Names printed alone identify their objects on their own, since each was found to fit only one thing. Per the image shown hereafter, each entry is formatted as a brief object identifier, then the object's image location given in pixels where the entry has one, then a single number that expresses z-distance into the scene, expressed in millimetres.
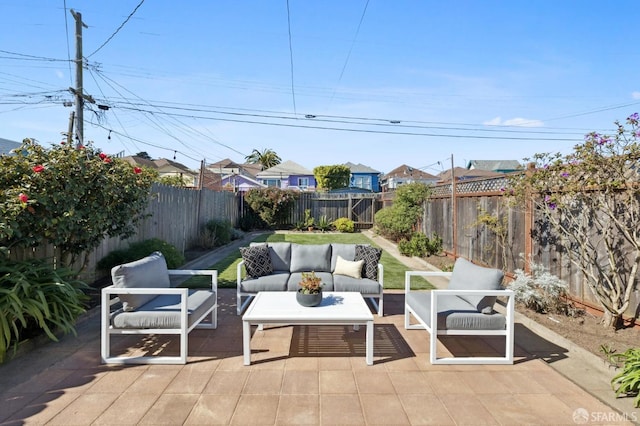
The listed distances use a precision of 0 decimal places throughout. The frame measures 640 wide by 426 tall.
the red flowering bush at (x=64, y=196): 3764
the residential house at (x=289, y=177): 36906
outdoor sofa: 4816
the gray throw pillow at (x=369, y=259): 5102
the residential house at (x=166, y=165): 30183
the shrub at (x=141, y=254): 6211
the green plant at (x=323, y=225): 17000
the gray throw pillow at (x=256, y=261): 5078
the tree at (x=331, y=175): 34906
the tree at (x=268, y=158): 53094
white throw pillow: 5025
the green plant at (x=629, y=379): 2724
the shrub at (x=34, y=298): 3262
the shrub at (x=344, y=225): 16906
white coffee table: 3342
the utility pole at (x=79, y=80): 9039
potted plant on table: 3703
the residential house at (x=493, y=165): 43816
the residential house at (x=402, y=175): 39906
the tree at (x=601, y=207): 3742
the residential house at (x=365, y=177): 38844
